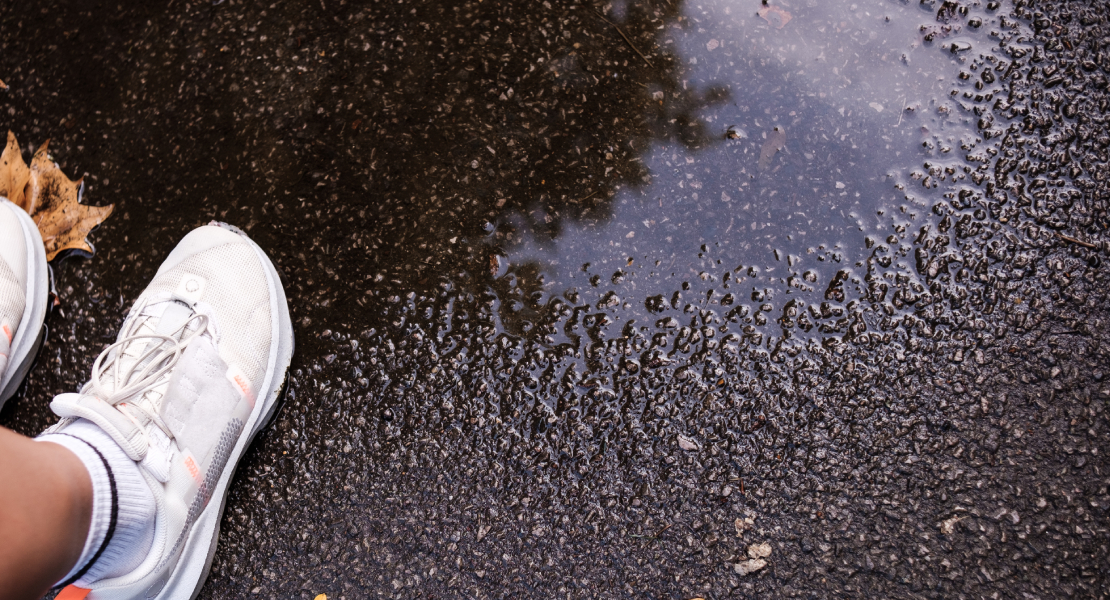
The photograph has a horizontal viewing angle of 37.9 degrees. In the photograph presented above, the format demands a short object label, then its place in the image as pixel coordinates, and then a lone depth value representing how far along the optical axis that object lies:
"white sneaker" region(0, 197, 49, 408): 1.15
